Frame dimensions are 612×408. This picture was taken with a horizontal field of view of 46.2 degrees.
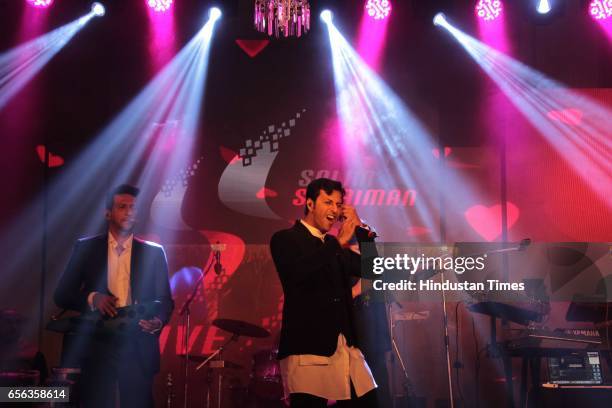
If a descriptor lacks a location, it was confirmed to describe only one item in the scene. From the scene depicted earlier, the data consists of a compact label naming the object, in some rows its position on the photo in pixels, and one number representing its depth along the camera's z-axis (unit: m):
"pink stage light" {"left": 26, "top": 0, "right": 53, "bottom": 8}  8.03
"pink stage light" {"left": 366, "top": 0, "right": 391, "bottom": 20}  8.23
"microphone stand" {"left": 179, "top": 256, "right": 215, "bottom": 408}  7.75
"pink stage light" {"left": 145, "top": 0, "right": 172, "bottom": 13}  8.20
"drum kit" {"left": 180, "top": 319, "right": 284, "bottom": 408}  6.80
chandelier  4.98
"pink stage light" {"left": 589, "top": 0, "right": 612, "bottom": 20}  8.27
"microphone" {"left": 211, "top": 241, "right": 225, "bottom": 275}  8.00
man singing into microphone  3.25
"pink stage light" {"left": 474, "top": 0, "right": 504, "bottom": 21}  8.27
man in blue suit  4.67
